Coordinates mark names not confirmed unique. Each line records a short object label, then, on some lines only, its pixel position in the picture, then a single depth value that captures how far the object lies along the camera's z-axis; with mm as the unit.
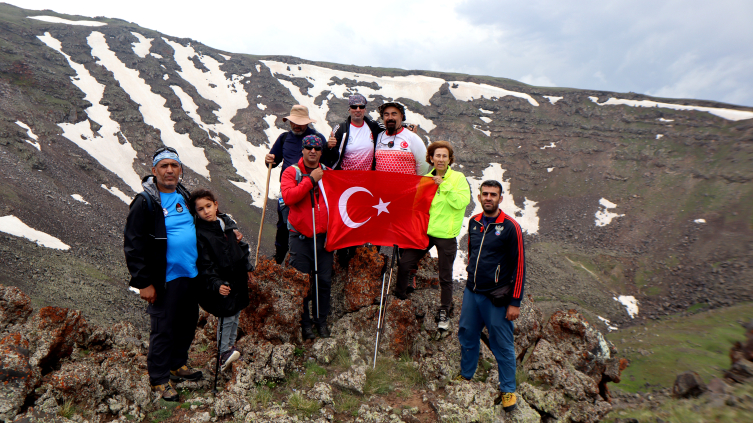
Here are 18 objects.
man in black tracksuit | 5105
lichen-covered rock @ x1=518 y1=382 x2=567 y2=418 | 5562
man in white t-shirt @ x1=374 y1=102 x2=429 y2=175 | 7176
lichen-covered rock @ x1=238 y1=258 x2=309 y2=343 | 6355
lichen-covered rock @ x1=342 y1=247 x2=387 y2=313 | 7637
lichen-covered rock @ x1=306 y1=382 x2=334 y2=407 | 5184
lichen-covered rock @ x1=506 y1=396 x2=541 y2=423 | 5160
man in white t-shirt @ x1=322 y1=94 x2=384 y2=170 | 7039
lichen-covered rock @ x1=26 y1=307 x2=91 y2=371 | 5145
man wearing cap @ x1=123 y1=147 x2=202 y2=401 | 4535
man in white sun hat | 7410
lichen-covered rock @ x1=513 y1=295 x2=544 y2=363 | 7461
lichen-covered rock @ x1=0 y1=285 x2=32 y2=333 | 6094
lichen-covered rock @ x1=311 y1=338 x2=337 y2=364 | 6332
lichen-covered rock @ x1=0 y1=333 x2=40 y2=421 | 4082
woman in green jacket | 6602
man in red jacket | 6125
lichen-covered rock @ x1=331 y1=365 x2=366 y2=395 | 5535
